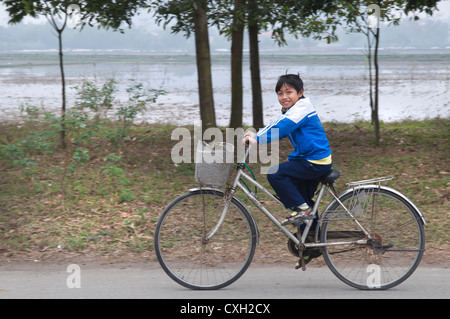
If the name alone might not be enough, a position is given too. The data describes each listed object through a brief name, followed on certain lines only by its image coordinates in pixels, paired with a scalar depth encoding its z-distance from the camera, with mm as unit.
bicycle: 10711
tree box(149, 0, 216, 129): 19250
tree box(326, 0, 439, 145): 21109
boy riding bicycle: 10406
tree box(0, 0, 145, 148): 18594
